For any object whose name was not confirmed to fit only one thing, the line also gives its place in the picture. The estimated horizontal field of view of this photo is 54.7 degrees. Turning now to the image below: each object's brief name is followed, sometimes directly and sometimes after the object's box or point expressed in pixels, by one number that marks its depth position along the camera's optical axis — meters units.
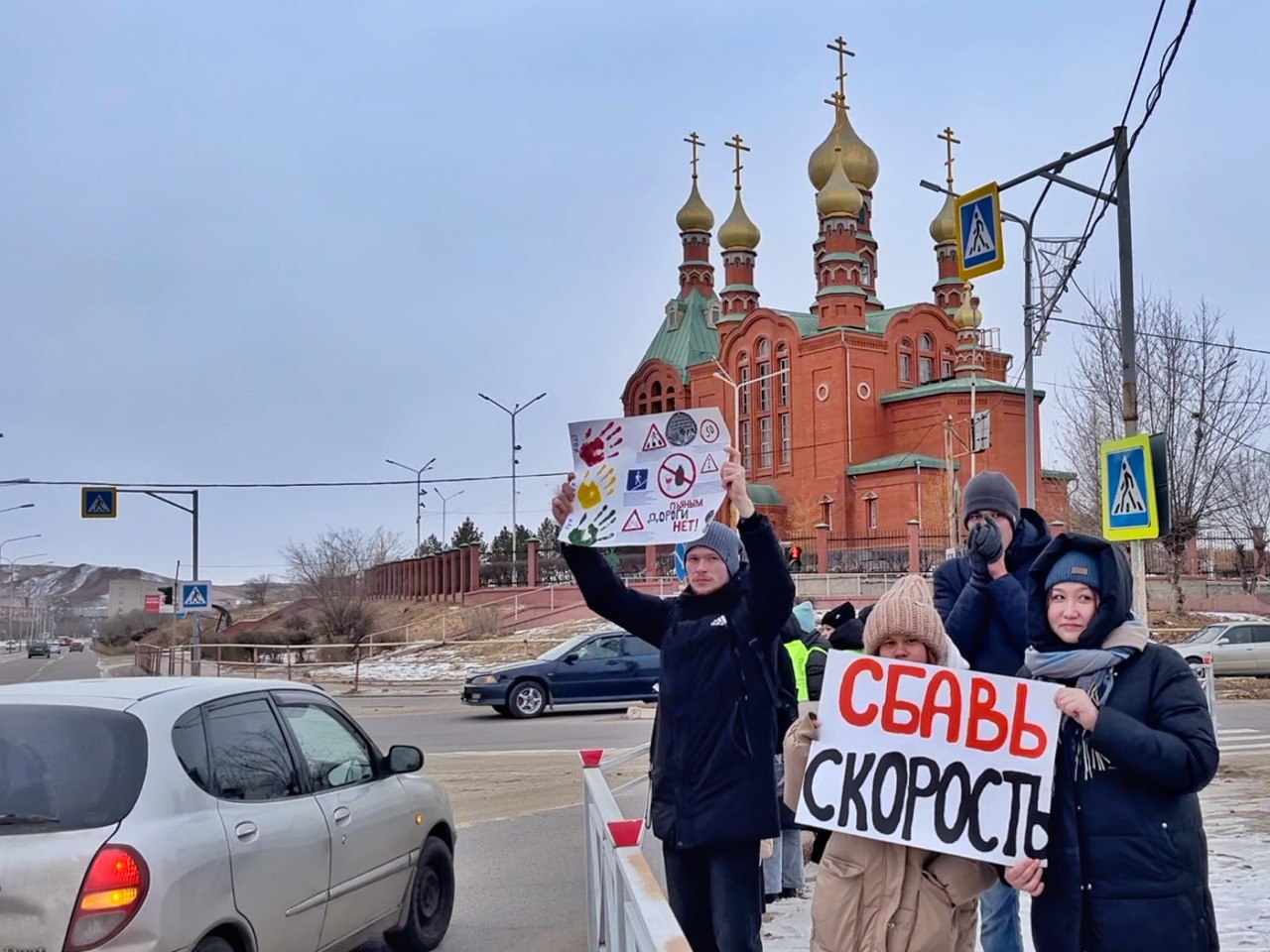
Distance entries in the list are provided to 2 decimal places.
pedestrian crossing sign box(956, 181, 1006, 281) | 15.00
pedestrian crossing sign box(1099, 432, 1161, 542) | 10.50
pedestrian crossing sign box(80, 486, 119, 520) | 39.28
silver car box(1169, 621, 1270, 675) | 28.94
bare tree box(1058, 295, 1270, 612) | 34.44
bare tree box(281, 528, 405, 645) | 51.06
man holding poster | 4.45
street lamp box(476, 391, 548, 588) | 56.56
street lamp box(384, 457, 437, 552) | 78.30
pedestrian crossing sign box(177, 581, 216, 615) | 33.78
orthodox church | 60.62
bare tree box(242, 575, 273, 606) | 108.25
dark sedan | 21.78
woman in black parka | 3.39
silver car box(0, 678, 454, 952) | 4.37
